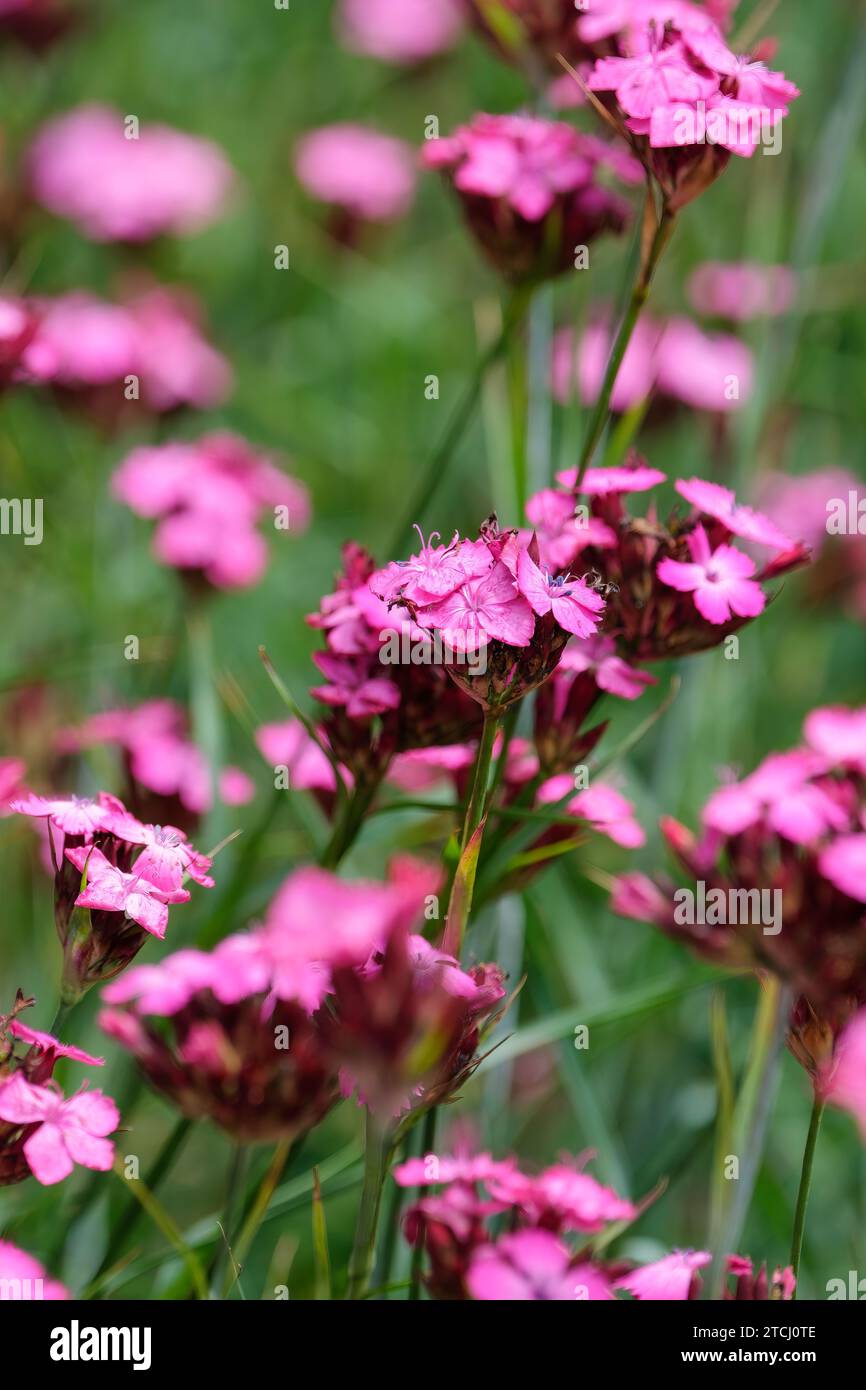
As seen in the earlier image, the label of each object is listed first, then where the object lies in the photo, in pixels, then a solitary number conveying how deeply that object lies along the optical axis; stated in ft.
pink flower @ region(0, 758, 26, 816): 3.00
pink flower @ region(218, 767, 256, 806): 3.27
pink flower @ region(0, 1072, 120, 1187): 2.87
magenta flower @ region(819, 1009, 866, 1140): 2.83
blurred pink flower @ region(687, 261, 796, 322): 3.64
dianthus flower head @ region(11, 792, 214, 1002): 2.89
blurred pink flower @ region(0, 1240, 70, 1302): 2.90
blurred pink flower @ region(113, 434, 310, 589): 3.49
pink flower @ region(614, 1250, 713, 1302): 2.91
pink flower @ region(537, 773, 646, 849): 3.02
